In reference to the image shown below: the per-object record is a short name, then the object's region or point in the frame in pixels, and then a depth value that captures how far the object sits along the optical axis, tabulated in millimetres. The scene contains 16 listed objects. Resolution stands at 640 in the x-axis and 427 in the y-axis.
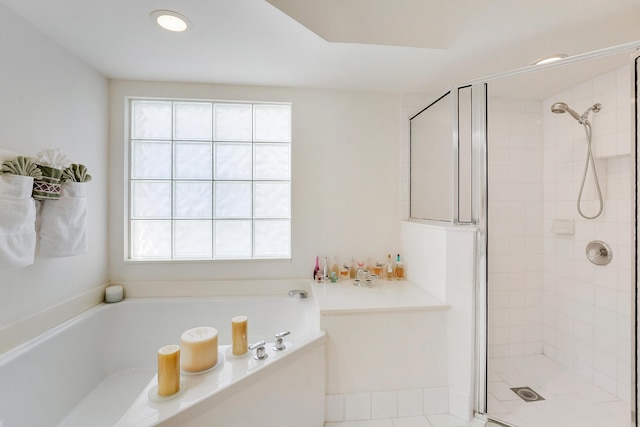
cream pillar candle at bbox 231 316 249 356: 1152
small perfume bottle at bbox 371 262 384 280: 1992
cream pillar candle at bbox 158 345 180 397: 911
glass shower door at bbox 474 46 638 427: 1461
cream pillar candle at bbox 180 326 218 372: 1024
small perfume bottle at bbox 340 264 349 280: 2014
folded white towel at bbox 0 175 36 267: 1053
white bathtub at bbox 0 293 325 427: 1001
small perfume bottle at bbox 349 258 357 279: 2043
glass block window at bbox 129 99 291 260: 1997
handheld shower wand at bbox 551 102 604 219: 1601
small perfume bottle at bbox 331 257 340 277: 2012
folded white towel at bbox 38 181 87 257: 1302
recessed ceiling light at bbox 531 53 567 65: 1306
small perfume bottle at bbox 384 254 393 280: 1990
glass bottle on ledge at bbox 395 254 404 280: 1982
